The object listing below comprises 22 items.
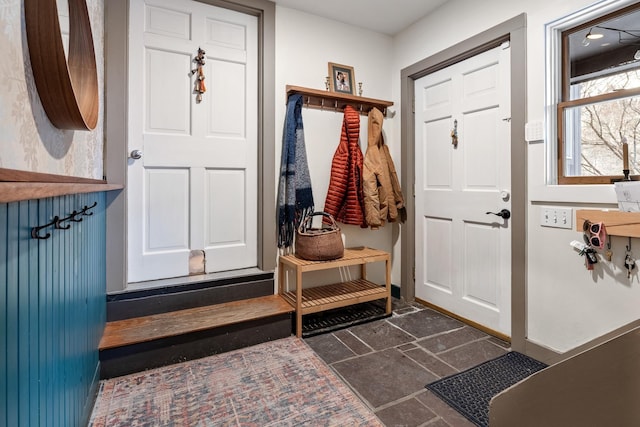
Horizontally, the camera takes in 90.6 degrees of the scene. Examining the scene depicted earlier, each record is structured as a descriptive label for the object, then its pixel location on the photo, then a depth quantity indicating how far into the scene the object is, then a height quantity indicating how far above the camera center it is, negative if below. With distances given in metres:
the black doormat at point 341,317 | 2.36 -0.83
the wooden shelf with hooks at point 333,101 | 2.51 +0.97
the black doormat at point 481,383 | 1.50 -0.90
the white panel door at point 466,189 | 2.17 +0.19
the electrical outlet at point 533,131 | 1.87 +0.49
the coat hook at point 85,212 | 1.27 +0.01
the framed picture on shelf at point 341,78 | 2.72 +1.19
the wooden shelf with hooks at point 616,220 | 1.48 -0.03
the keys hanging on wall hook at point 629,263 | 1.54 -0.24
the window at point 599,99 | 1.62 +0.61
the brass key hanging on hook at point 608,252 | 1.61 -0.20
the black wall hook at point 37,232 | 0.80 -0.05
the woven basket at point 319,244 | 2.33 -0.23
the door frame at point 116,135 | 1.96 +0.50
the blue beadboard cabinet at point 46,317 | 0.68 -0.29
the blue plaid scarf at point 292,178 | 2.44 +0.28
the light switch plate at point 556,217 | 1.75 -0.02
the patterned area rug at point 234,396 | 1.43 -0.91
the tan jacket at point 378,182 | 2.65 +0.27
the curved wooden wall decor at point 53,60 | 0.83 +0.43
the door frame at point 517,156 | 1.96 +0.36
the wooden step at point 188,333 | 1.74 -0.72
